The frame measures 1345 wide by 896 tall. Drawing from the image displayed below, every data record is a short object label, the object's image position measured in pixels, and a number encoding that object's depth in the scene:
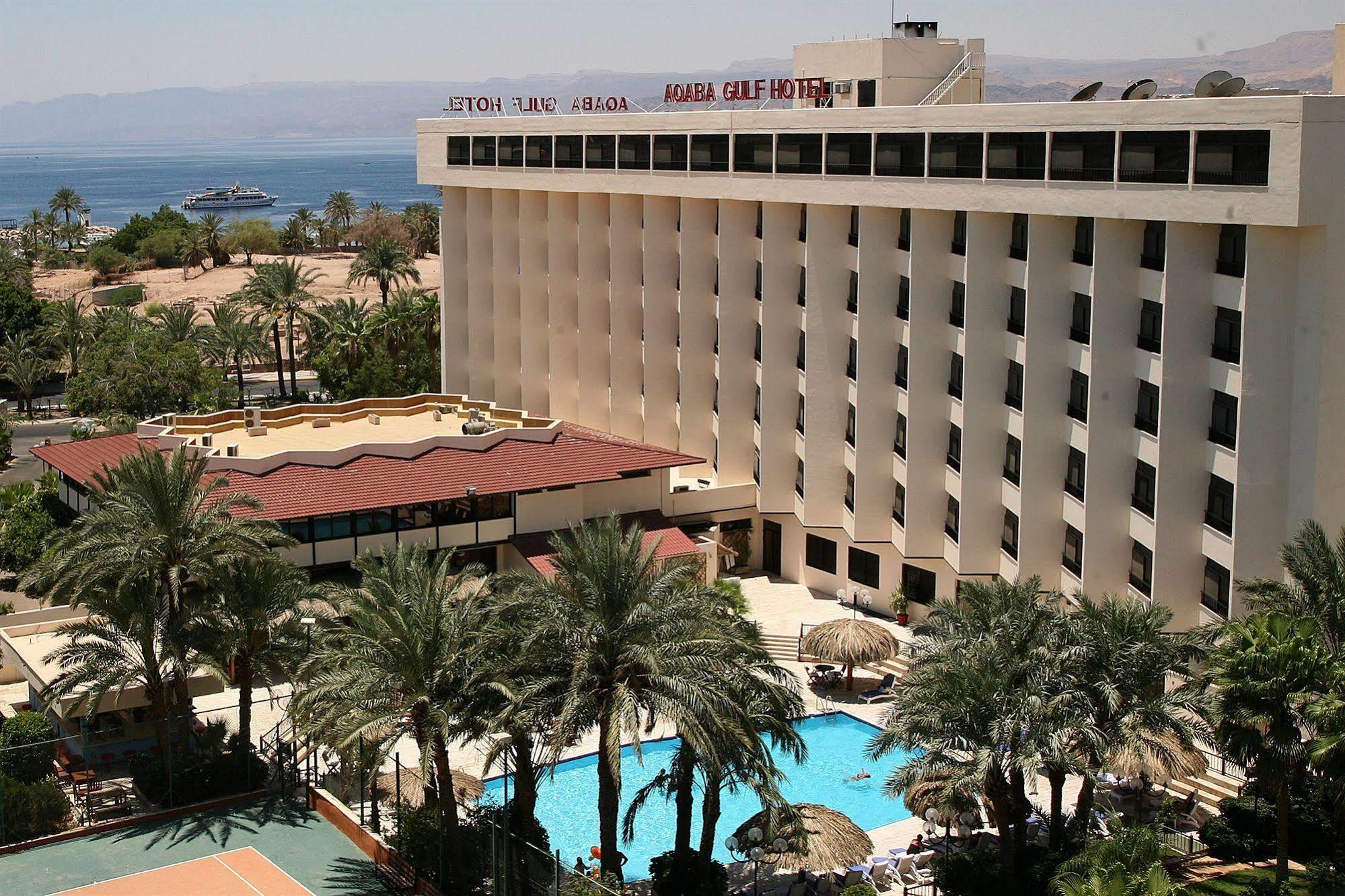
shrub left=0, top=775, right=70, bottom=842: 41.19
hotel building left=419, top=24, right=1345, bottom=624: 43.47
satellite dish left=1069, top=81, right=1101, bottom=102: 51.34
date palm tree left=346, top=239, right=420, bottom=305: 118.75
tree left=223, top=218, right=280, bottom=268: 197.25
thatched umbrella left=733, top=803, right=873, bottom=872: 37.88
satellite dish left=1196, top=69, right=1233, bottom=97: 45.75
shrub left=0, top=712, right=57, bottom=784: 42.62
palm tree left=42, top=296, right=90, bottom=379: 114.25
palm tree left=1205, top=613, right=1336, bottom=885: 33.56
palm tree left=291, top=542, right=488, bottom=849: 35.84
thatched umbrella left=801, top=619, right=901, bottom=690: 52.97
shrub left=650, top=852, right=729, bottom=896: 37.16
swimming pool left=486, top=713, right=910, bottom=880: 44.97
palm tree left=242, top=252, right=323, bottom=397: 108.81
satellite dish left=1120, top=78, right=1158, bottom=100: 48.66
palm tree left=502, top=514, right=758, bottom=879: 33.94
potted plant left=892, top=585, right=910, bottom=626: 59.94
